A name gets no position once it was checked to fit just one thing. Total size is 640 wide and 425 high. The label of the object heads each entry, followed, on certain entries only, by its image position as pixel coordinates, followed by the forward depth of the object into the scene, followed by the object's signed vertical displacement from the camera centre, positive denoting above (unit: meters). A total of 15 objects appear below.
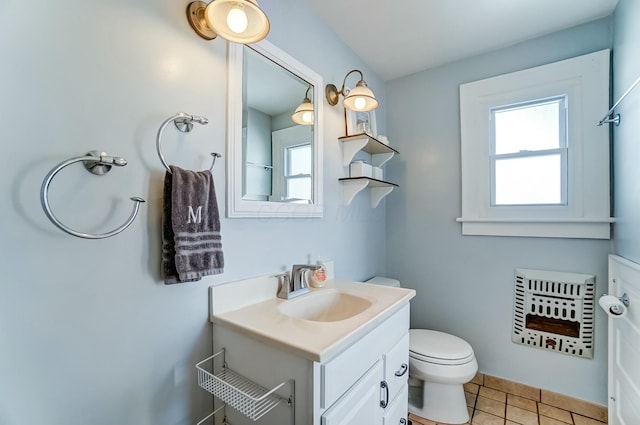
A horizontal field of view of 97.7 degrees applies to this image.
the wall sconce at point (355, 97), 1.56 +0.66
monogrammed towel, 0.88 -0.06
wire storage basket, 0.84 -0.58
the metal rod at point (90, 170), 0.66 +0.04
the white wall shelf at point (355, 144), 1.78 +0.46
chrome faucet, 1.30 -0.34
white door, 1.20 -0.66
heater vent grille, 1.70 -0.63
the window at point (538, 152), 1.67 +0.40
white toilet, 1.59 -0.93
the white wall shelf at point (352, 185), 1.79 +0.18
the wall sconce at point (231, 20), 0.96 +0.68
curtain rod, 1.51 +0.52
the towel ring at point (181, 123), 0.88 +0.31
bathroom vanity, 0.83 -0.48
